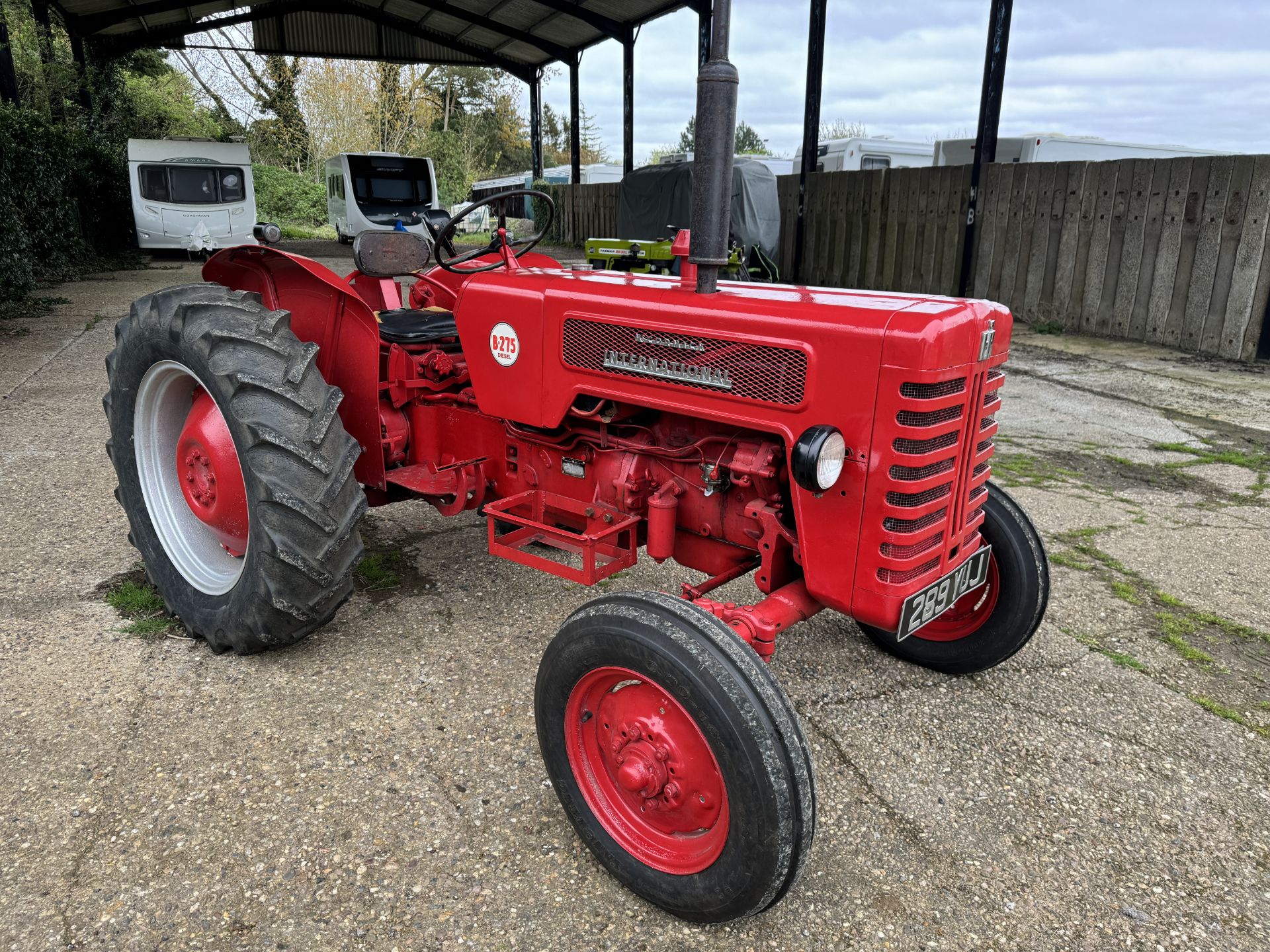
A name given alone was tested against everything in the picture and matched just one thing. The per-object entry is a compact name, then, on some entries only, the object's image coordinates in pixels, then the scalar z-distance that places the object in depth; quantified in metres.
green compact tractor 11.42
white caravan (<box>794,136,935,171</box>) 17.00
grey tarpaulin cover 11.49
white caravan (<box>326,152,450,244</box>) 19.08
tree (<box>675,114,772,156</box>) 57.22
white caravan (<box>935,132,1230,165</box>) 14.15
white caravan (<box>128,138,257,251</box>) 15.84
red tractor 1.88
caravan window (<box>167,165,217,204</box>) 16.11
